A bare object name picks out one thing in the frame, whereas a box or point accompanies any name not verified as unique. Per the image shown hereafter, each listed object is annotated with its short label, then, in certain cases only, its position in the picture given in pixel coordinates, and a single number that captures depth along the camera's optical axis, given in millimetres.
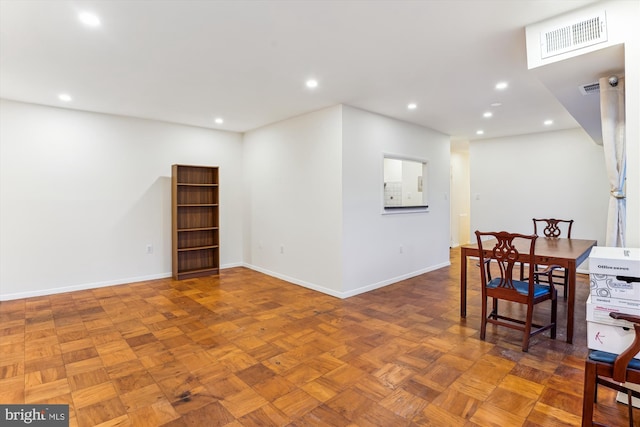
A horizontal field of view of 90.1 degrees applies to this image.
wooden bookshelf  5059
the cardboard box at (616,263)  1635
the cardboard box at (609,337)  1617
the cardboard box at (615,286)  1631
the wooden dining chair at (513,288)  2633
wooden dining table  2697
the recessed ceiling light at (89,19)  2132
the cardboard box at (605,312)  1623
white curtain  2307
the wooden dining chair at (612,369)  1501
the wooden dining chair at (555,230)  3957
